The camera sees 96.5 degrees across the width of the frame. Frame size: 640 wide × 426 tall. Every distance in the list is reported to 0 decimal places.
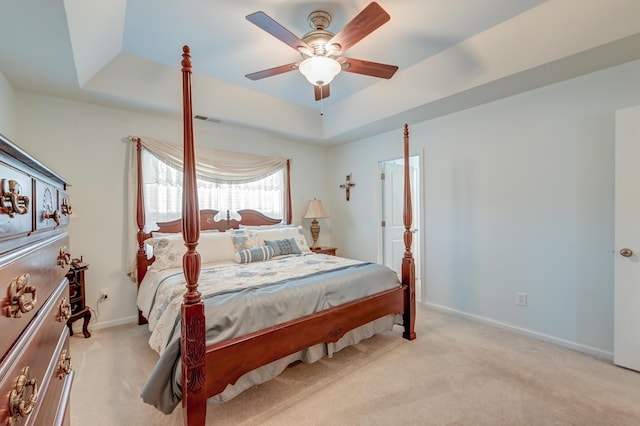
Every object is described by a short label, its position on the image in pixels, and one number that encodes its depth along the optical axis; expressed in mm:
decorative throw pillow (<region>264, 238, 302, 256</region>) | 3350
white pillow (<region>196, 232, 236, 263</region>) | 3144
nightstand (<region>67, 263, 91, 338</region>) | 2693
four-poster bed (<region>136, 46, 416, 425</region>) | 1537
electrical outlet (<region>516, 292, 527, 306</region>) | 2854
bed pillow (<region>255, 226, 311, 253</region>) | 3580
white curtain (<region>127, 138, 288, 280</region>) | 3250
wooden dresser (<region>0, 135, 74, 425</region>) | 550
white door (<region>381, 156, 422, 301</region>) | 4445
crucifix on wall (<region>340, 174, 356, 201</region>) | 4707
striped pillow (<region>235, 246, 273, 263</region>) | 3061
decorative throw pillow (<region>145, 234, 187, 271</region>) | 2855
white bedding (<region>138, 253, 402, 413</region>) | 1634
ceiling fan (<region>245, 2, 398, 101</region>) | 1713
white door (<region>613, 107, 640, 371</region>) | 2162
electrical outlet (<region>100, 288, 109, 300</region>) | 3092
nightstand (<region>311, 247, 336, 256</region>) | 4316
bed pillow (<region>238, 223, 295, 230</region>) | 4004
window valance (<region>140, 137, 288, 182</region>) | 3393
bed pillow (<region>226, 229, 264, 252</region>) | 3305
